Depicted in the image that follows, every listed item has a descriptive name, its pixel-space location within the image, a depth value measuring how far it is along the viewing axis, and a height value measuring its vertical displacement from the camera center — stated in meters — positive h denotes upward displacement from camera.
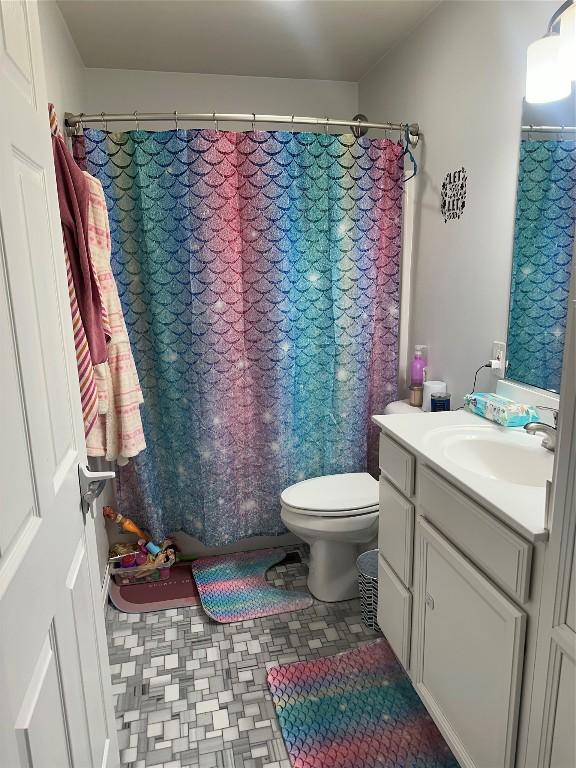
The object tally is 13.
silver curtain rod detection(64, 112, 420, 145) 2.04 +0.64
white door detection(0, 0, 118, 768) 0.77 -0.33
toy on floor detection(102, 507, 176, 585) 2.42 -1.28
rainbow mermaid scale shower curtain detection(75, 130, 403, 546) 2.17 -0.12
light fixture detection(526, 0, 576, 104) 1.34 +0.56
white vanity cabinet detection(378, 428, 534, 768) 1.09 -0.80
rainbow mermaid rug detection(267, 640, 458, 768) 1.55 -1.40
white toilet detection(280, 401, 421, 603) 2.12 -0.99
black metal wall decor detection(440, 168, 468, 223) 1.99 +0.31
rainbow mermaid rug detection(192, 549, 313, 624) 2.22 -1.38
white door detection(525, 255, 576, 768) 0.91 -0.62
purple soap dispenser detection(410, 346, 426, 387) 2.32 -0.41
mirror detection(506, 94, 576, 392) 1.48 +0.09
